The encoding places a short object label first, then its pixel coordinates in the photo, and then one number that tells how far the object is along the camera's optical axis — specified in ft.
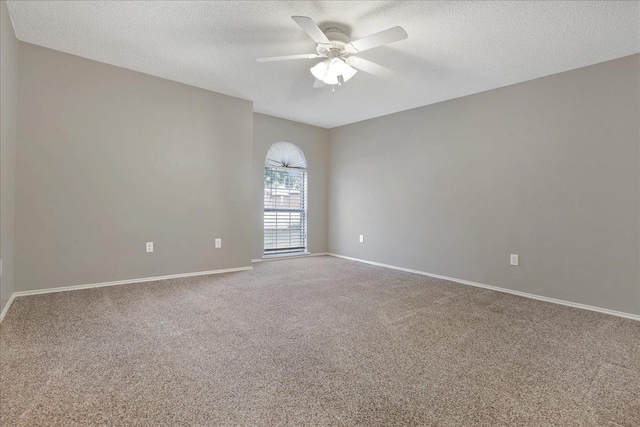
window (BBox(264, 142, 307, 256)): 17.02
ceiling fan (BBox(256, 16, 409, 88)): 6.86
